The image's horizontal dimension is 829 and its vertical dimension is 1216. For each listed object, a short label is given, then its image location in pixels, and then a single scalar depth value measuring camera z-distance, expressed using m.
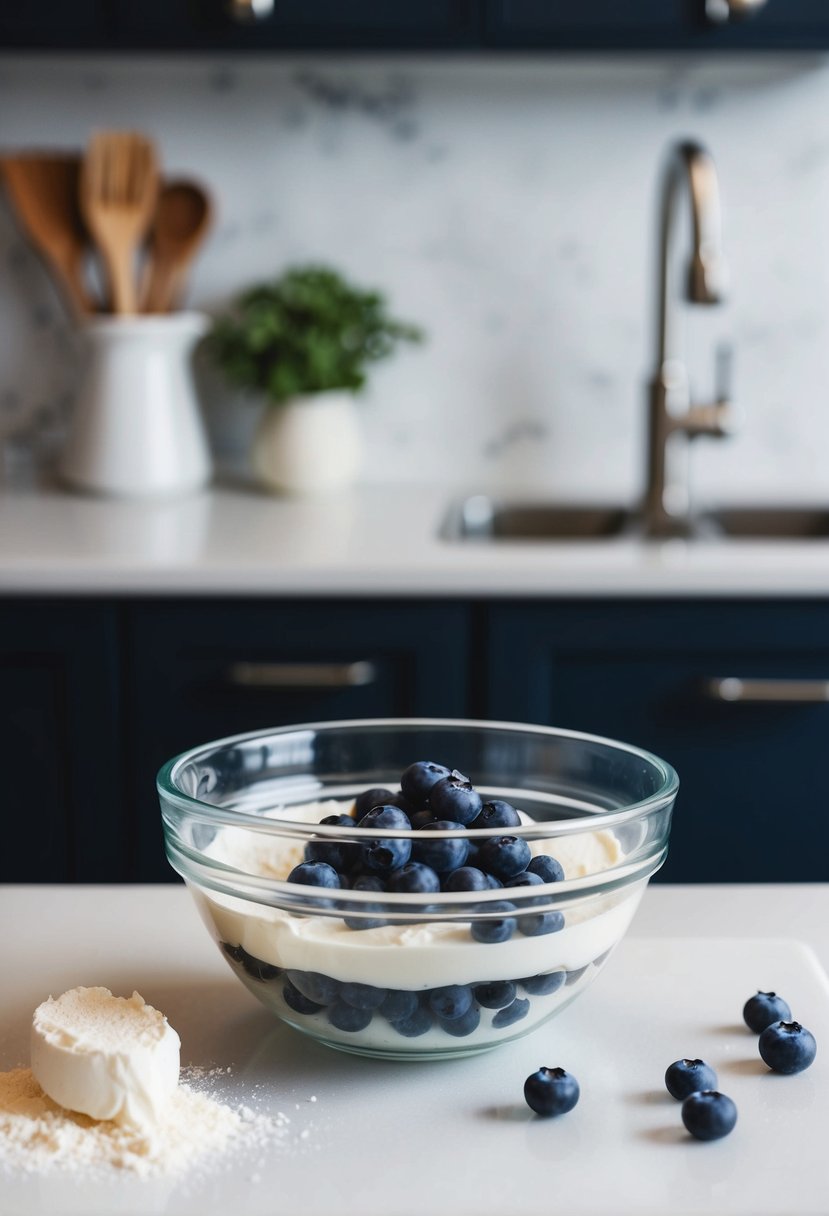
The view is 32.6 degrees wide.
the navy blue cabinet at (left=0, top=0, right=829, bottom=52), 2.07
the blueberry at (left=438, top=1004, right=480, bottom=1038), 0.78
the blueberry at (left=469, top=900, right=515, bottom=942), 0.75
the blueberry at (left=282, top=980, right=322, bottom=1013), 0.79
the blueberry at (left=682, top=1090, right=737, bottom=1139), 0.73
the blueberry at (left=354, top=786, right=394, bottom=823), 0.85
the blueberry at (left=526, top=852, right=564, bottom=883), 0.77
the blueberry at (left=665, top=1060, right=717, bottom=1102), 0.77
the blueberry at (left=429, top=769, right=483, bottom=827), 0.79
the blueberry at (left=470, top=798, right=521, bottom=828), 0.80
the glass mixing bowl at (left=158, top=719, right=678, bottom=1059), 0.75
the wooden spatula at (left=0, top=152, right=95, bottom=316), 2.29
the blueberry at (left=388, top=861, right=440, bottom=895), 0.74
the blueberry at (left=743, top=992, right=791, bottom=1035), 0.84
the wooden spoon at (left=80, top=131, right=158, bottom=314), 2.28
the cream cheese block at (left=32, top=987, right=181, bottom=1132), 0.73
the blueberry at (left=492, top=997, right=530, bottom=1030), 0.79
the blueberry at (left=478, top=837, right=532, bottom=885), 0.76
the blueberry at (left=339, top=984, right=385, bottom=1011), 0.76
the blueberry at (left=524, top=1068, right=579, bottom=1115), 0.74
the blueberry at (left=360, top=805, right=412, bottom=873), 0.75
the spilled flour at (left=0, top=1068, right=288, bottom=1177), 0.71
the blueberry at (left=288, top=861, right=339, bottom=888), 0.76
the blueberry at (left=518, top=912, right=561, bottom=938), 0.76
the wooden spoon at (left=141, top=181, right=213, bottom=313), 2.36
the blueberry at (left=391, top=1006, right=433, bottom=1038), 0.77
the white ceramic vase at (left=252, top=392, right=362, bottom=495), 2.35
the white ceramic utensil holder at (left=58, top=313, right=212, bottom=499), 2.29
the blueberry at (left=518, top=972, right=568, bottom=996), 0.78
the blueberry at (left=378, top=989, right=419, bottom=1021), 0.76
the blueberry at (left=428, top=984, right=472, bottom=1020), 0.76
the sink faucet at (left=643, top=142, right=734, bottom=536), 2.27
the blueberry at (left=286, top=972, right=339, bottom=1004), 0.77
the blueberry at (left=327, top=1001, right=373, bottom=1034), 0.78
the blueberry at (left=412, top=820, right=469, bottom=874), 0.75
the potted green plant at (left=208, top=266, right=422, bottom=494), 2.30
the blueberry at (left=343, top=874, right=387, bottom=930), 0.75
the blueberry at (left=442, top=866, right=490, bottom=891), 0.75
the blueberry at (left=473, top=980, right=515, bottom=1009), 0.77
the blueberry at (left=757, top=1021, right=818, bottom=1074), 0.80
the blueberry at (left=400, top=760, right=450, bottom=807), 0.82
